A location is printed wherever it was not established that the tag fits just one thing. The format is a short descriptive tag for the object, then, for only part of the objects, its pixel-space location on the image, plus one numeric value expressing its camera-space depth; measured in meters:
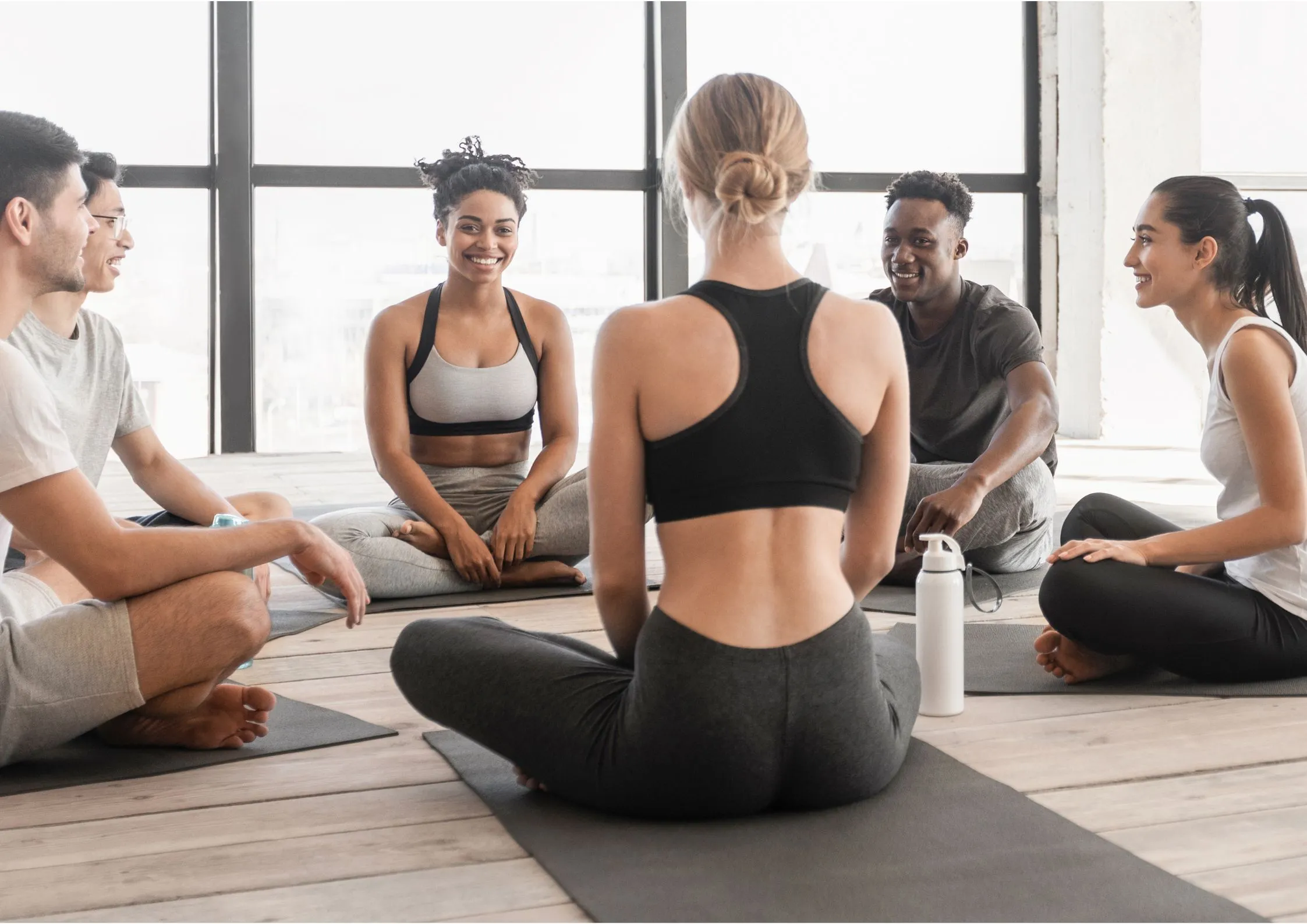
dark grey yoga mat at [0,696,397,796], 1.67
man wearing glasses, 2.25
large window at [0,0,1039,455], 5.62
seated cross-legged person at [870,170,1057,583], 2.85
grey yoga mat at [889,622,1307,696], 2.04
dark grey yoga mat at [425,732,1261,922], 1.25
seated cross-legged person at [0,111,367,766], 1.52
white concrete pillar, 6.00
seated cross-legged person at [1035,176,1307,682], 1.93
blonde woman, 1.39
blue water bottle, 1.95
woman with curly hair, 2.84
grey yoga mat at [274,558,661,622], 2.76
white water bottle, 1.85
